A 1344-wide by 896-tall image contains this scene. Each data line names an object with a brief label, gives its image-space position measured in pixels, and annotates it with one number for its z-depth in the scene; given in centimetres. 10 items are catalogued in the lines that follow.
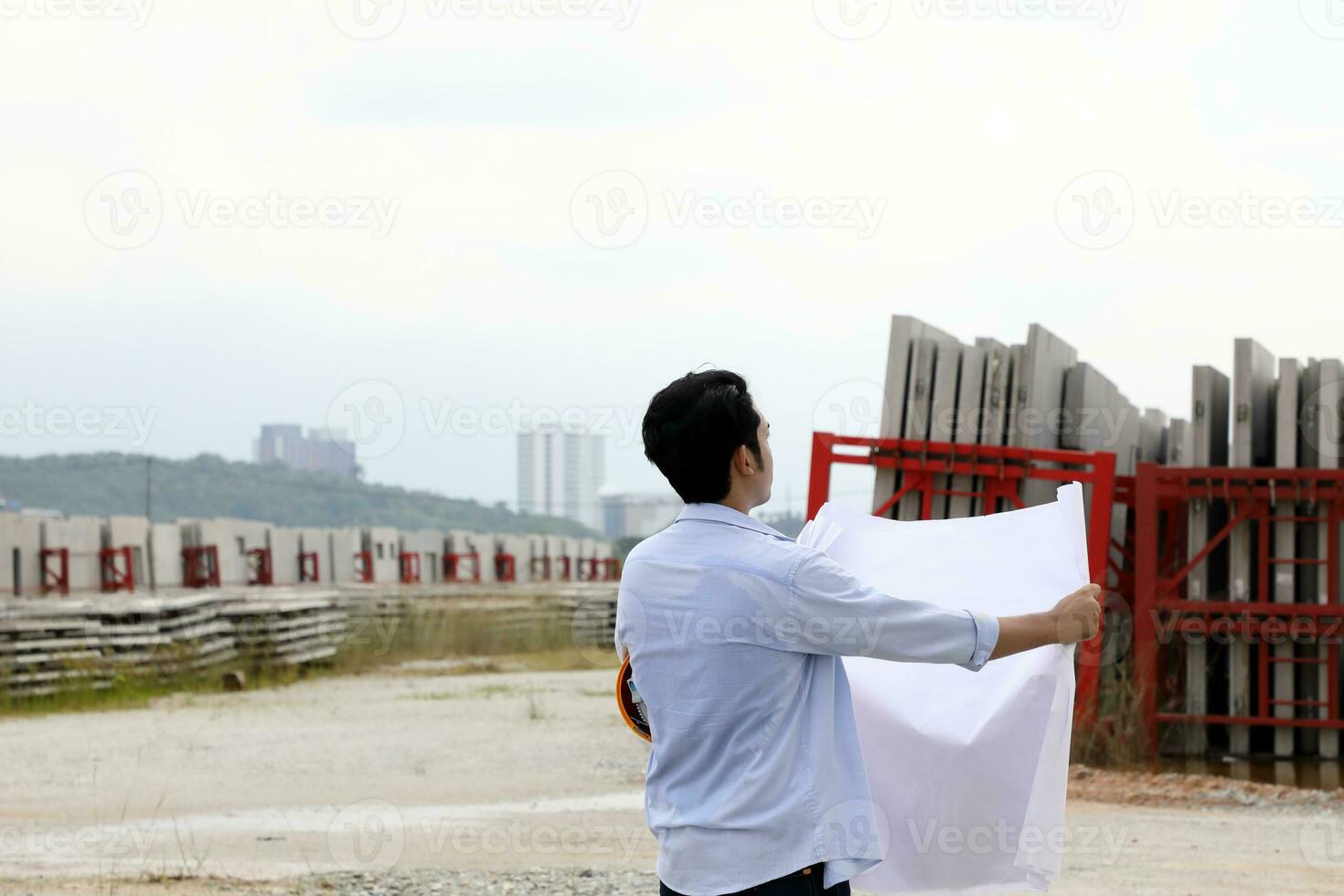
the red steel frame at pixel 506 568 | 4928
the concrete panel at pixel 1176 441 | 1442
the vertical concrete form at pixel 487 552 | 4812
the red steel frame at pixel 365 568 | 3822
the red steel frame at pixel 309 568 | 3412
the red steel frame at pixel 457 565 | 4556
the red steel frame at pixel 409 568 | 4194
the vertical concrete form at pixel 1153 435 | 1441
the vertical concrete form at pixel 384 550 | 3888
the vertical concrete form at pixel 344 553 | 3597
